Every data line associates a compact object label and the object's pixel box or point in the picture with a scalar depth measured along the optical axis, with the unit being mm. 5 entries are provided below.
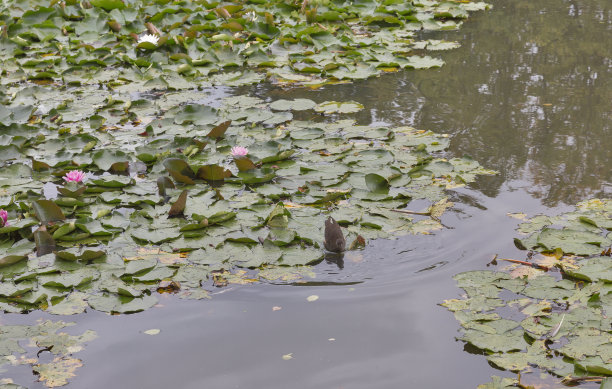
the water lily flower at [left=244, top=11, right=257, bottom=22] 13606
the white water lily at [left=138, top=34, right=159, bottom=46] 11969
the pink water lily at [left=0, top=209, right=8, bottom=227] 6203
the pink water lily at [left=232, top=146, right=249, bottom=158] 7401
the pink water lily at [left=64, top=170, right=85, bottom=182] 7086
